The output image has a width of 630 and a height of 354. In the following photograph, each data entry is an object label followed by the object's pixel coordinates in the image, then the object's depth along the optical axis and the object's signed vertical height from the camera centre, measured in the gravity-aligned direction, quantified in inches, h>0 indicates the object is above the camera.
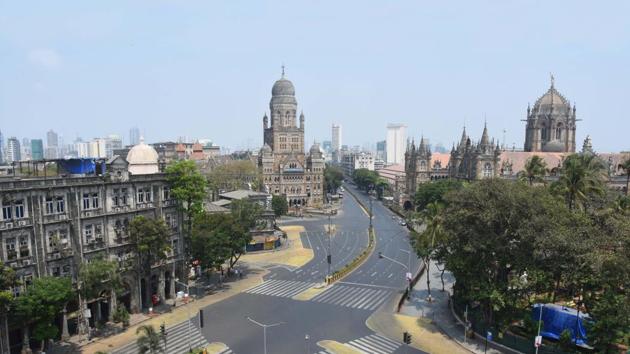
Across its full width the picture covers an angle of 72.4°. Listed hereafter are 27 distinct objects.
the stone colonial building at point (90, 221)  1512.1 -266.5
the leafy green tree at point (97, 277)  1574.4 -459.6
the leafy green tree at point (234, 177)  5132.9 -288.3
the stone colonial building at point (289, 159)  5802.2 -81.0
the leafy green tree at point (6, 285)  1311.5 -407.9
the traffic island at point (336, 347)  1557.6 -716.9
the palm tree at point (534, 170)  2783.0 -117.6
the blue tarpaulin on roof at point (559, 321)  1464.1 -603.1
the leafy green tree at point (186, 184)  2065.7 -147.9
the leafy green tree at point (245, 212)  2665.4 -384.0
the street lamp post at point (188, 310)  1582.4 -713.0
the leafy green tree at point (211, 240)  2159.2 -443.0
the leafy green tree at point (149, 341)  1171.3 -515.2
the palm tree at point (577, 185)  1984.5 -157.7
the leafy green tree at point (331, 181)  7278.5 -476.2
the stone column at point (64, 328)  1651.1 -669.0
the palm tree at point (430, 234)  1922.4 -372.2
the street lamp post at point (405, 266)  2181.3 -735.0
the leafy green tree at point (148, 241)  1826.3 -379.5
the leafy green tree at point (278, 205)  4537.4 -555.2
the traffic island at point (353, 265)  2458.5 -723.4
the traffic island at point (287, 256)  2923.2 -739.7
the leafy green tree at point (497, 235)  1473.9 -298.3
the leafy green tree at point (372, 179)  7700.8 -481.9
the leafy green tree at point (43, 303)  1393.9 -495.6
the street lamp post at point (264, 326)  1565.1 -708.2
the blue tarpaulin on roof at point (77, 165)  1802.4 -48.2
